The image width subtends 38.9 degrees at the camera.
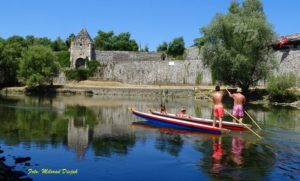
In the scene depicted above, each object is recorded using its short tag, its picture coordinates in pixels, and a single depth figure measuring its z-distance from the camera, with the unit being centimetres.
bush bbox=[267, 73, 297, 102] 4034
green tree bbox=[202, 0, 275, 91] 4069
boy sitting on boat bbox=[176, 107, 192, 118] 2297
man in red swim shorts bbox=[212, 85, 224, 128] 1895
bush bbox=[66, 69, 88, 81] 6456
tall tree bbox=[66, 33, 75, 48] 10316
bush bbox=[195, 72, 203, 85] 5716
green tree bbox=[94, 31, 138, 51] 9631
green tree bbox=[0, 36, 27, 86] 5775
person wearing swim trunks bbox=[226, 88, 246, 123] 2048
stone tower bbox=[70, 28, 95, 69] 6956
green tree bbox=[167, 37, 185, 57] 8412
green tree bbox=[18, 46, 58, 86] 5534
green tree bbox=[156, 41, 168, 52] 9025
